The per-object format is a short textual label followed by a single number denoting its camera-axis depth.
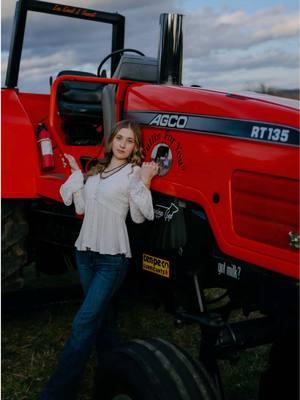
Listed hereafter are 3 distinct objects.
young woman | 3.27
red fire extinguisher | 3.94
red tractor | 2.83
